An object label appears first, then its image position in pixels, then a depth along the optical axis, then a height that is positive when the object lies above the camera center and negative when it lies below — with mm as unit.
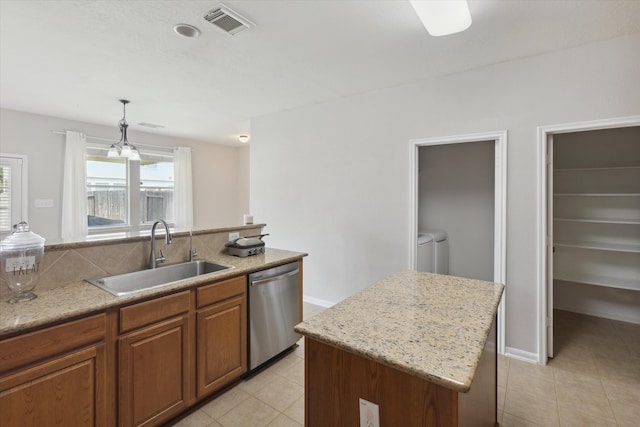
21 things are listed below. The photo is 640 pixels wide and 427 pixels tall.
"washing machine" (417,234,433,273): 3434 -471
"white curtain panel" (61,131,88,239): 4641 +386
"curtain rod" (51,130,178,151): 4627 +1225
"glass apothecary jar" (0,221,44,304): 1514 -241
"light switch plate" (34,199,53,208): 4434 +140
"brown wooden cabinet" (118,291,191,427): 1646 -849
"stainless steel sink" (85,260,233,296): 2000 -454
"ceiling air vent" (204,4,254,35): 1992 +1309
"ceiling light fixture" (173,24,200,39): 2182 +1320
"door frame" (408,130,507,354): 2733 +47
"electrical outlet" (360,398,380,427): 1123 -745
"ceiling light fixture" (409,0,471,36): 1673 +1133
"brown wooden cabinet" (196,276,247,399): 2016 -846
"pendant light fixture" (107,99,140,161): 3646 +748
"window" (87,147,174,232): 5094 +403
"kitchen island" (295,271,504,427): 1011 -501
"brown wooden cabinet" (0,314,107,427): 1275 -737
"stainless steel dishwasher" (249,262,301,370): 2369 -809
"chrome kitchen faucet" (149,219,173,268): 2207 -249
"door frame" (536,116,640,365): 2572 -253
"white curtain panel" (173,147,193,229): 6066 +512
